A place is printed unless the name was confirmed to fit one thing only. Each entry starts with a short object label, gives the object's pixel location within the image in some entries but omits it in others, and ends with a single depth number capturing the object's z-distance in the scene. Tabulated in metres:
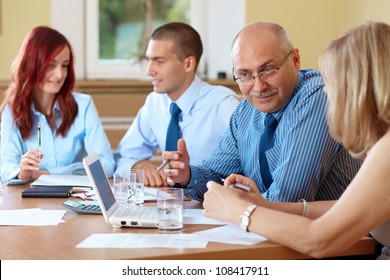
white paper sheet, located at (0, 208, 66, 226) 2.21
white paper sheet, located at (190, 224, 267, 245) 1.93
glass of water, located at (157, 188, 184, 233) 2.07
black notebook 2.66
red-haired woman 3.46
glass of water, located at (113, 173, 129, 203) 2.53
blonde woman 1.79
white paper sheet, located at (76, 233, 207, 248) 1.88
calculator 2.34
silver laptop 2.12
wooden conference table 1.81
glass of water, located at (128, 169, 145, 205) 2.53
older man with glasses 2.37
